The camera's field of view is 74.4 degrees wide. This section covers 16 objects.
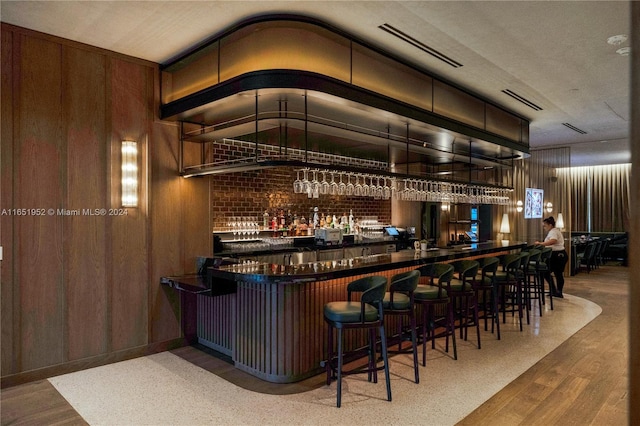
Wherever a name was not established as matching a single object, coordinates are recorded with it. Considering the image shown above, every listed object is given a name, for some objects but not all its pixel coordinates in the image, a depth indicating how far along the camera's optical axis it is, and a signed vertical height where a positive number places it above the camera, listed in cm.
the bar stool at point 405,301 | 386 -81
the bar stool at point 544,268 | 719 -92
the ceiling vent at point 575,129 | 842 +178
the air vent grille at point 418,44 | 418 +185
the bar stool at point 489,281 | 529 -87
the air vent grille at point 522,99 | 632 +181
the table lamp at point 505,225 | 1042 -27
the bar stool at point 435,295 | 446 -85
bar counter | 398 -92
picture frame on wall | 1088 +28
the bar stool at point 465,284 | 491 -83
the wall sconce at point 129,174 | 478 +50
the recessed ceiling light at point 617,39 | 432 +181
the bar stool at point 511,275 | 583 -86
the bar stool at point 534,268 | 661 -89
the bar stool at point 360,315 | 351 -85
